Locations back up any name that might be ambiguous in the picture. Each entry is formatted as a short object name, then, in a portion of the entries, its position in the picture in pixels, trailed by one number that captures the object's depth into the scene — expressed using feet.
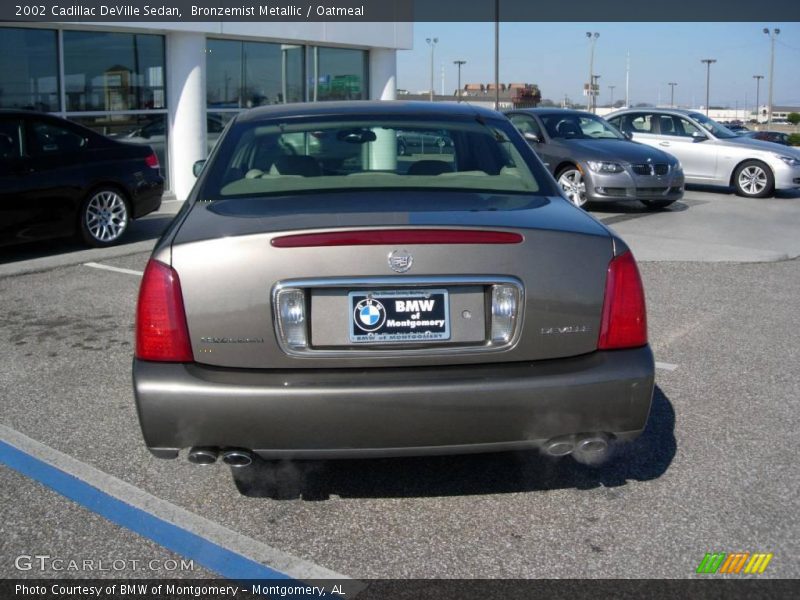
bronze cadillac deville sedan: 10.48
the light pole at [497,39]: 99.29
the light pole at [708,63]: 302.99
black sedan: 30.63
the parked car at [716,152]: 55.52
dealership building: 43.45
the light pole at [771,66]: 241.35
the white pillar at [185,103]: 48.52
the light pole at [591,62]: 193.22
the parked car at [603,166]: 45.47
